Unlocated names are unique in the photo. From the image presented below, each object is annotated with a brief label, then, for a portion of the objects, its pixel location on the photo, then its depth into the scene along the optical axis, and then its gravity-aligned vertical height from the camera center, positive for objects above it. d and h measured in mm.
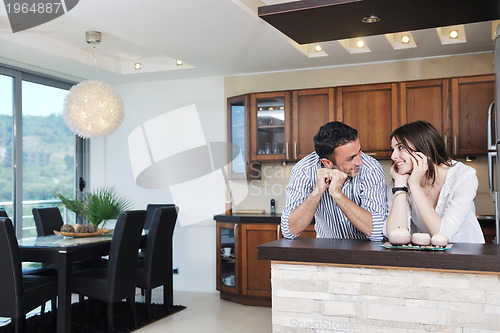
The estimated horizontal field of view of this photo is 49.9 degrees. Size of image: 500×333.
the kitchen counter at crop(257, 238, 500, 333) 2012 -450
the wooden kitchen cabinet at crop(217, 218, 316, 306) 5473 -913
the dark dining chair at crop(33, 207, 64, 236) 5301 -423
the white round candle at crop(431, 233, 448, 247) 2148 -265
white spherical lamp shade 5008 +648
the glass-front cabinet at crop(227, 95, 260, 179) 5941 +360
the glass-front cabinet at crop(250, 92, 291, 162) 5707 +534
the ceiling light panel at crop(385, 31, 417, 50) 4914 +1234
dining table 4188 -626
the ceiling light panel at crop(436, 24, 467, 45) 4727 +1245
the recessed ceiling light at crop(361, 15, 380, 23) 2879 +841
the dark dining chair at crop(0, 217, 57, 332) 3871 -707
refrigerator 4160 +138
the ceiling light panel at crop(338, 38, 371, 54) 5130 +1240
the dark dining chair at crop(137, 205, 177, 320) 4949 -744
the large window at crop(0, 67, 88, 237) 5727 +341
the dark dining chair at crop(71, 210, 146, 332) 4371 -806
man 2570 -71
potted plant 6039 -345
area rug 4652 -1311
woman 2477 -65
